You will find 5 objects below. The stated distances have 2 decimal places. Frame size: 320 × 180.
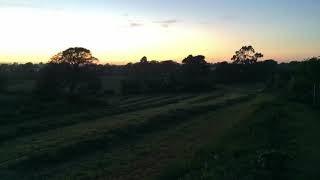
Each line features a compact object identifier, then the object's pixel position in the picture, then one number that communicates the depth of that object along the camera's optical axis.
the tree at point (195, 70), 56.73
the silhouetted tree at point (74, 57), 43.12
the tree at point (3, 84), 38.63
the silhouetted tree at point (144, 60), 69.13
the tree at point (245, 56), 71.07
